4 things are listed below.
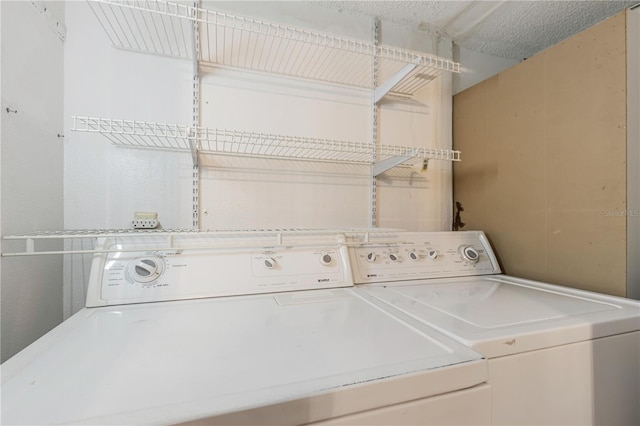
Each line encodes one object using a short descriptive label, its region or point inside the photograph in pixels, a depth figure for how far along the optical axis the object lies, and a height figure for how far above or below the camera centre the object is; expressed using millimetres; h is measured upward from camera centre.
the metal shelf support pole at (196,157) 1156 +232
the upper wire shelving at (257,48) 1095 +724
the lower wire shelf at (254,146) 1000 +291
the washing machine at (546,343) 573 -295
